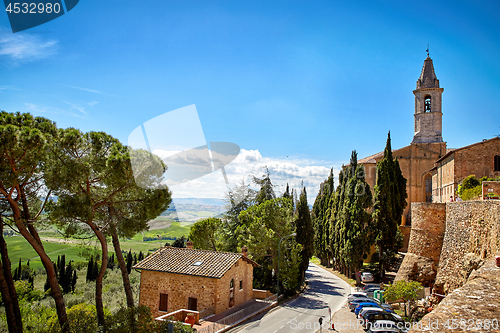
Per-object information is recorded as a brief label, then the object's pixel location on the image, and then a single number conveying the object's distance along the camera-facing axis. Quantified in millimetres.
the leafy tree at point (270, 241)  29328
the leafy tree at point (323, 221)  41906
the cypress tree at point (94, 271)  43938
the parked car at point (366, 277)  31445
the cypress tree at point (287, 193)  47550
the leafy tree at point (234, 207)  36028
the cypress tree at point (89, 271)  42747
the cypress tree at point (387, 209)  32438
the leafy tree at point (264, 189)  40891
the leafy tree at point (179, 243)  46075
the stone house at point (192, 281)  20078
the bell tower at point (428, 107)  48250
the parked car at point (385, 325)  15808
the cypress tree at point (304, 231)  33812
